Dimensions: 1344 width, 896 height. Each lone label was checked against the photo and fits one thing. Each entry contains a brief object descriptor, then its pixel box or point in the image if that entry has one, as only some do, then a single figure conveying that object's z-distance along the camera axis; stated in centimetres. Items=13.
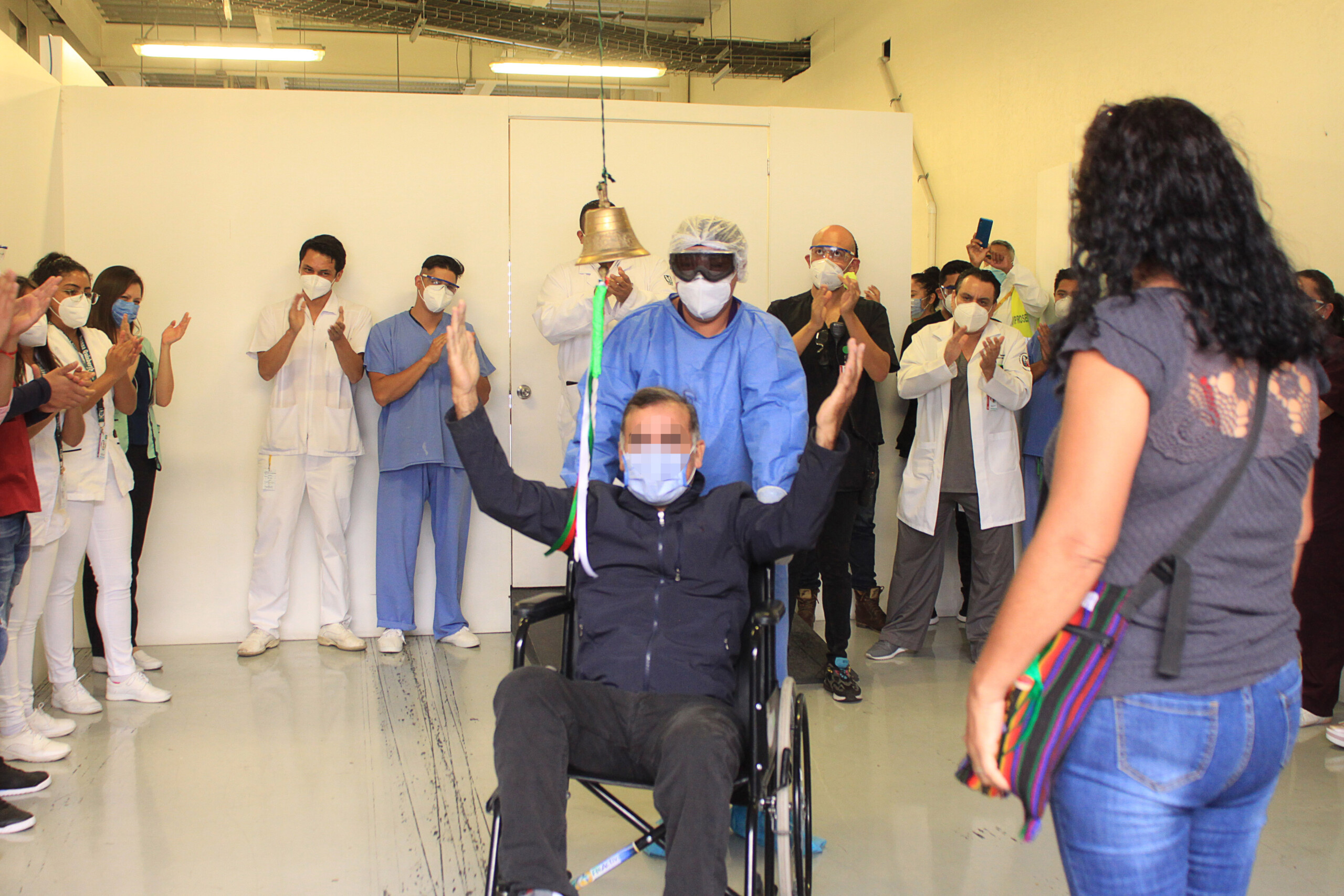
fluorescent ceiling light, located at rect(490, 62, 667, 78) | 748
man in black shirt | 370
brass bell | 260
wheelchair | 191
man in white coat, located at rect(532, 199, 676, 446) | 404
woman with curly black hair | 113
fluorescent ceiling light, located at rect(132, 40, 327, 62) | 668
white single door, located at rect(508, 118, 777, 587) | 459
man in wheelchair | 179
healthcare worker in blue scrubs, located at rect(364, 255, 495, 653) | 428
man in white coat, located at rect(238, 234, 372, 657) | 422
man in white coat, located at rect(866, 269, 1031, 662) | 405
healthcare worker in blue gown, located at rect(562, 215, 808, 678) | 249
